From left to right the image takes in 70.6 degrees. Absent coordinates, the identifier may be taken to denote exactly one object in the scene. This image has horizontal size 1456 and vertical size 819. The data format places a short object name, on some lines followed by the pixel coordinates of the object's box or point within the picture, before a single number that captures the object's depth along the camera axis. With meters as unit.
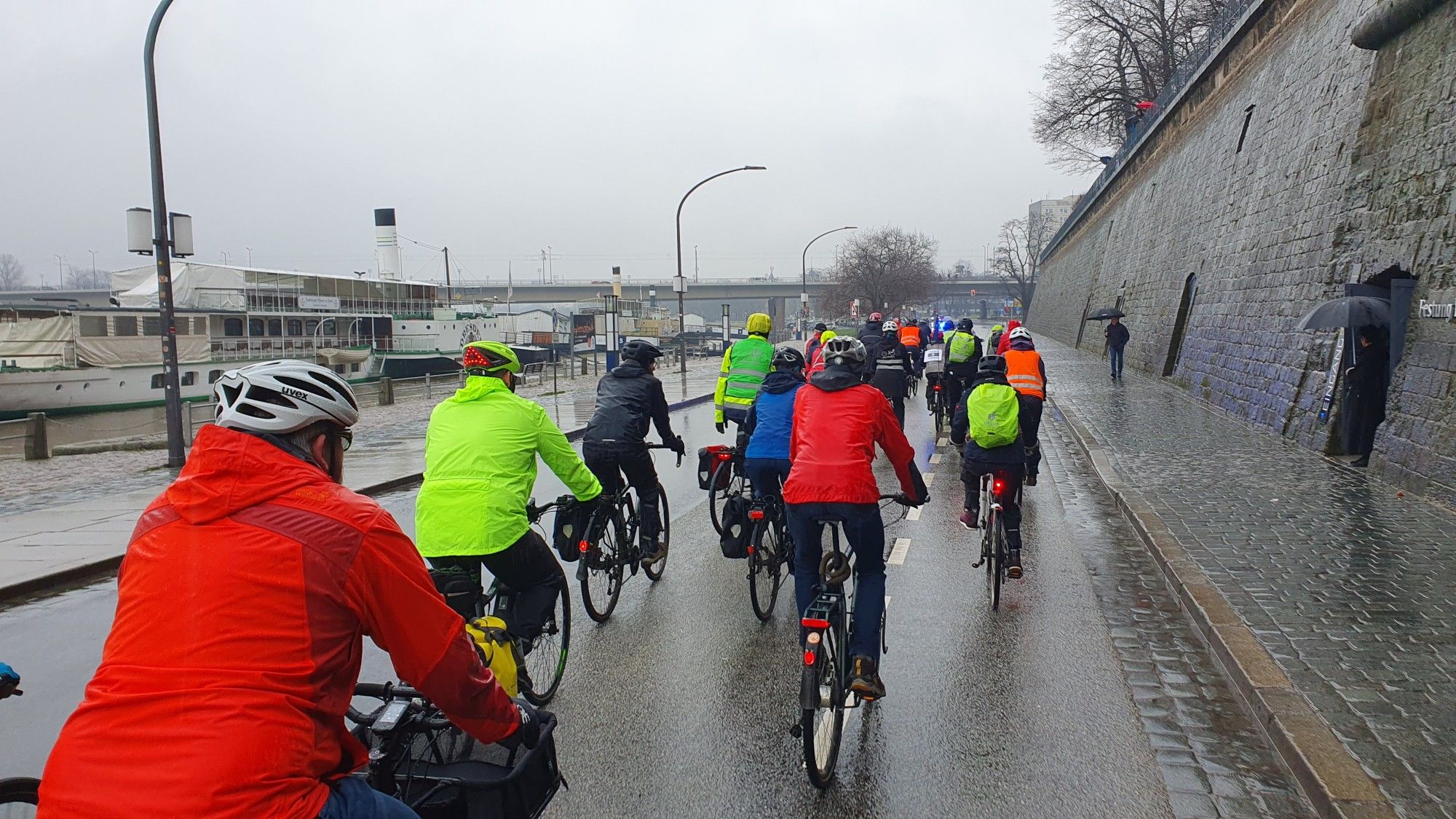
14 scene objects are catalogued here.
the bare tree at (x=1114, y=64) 46.25
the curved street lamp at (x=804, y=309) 58.95
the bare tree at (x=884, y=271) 80.00
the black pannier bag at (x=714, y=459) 7.93
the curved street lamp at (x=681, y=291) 35.08
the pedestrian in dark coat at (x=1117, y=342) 26.16
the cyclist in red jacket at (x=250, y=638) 1.87
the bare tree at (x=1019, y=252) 104.12
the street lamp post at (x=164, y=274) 14.07
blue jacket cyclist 6.47
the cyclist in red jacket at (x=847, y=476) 4.70
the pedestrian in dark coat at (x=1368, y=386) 11.82
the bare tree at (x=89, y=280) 131.25
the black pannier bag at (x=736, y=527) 6.58
